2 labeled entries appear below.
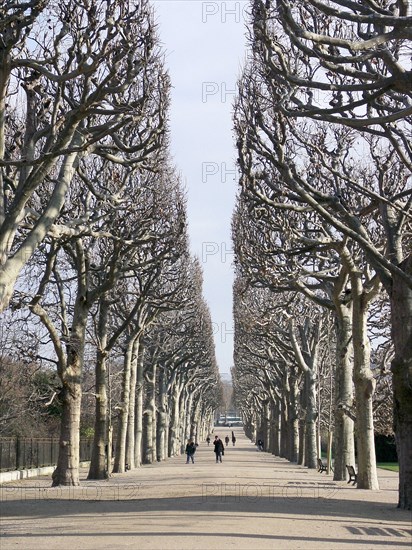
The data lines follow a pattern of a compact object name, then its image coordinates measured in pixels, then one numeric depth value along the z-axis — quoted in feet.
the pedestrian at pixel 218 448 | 159.22
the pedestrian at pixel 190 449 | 155.94
